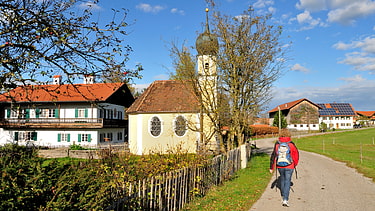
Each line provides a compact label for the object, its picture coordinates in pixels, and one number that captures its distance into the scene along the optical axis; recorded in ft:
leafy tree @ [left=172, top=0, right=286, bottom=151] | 50.49
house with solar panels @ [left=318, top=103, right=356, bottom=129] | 276.19
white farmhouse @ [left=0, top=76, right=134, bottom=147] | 109.91
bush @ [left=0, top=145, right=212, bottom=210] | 10.38
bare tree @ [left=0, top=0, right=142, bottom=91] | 19.92
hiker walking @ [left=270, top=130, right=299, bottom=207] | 26.07
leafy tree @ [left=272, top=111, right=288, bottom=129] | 192.71
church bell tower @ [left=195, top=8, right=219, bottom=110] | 51.80
